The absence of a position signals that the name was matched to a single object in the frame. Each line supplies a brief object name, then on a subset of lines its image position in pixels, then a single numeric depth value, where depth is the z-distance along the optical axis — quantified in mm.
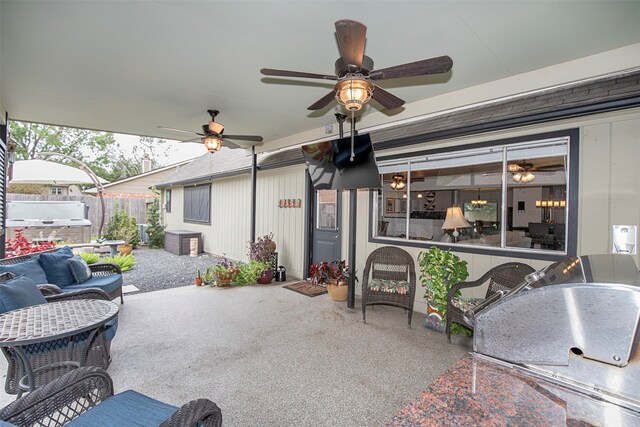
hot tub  8109
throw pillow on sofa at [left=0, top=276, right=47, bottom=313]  2262
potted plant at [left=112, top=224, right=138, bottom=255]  10250
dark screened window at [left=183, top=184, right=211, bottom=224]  10084
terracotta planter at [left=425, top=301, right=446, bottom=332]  3637
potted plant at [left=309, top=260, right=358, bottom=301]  4754
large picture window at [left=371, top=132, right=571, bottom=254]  3379
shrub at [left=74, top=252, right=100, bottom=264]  6411
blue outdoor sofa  3219
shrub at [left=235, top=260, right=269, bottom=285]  5855
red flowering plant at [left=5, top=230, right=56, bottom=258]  5464
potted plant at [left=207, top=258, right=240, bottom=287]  5656
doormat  5238
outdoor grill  862
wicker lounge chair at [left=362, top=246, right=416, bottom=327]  3877
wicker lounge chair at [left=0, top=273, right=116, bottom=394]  2090
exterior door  5715
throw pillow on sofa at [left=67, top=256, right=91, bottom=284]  3854
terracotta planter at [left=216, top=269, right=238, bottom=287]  5648
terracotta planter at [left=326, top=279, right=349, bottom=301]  4746
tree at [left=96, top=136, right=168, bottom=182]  23203
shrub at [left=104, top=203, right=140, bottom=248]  10281
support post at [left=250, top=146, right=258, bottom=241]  6996
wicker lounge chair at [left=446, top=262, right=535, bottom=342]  3207
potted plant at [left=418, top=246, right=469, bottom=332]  3539
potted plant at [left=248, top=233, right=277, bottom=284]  6196
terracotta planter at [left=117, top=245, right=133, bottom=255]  9422
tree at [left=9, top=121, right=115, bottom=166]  16988
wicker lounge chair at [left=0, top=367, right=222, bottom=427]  1330
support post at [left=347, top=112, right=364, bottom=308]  4465
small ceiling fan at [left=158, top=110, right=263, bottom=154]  4613
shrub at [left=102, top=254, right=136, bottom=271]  7047
